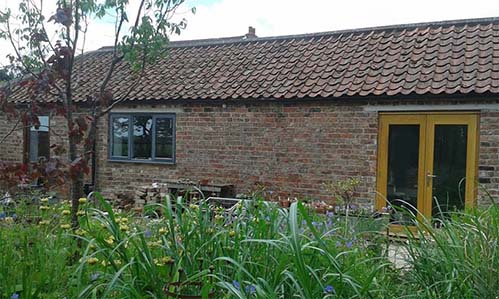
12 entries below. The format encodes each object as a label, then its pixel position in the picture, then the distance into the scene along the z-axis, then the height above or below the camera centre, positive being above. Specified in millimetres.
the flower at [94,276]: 2721 -770
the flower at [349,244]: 3553 -725
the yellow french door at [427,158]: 8789 -229
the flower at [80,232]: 3336 -651
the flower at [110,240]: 3156 -670
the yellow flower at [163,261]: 2766 -694
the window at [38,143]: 14148 -251
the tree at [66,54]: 4000 +879
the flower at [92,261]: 2704 -691
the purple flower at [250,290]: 2502 -750
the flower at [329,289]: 2561 -750
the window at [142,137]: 12055 -12
